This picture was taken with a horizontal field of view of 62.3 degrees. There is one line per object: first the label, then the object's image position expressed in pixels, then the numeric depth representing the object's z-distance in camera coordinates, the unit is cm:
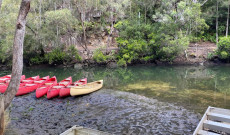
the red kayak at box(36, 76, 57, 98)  1160
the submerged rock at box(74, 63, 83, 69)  2664
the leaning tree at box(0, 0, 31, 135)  510
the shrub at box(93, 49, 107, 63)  2625
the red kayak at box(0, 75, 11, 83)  1402
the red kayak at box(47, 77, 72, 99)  1124
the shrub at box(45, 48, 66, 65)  2656
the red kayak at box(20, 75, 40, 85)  1392
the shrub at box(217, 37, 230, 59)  2355
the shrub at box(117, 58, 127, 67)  2612
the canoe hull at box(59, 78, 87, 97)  1127
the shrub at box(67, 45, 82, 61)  2733
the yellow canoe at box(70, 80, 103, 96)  1117
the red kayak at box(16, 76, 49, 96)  1238
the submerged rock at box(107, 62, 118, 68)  2692
